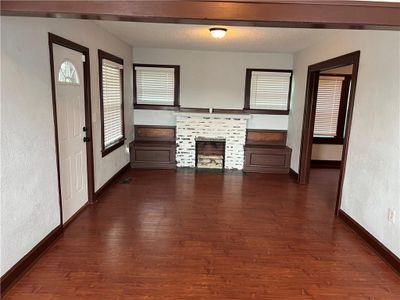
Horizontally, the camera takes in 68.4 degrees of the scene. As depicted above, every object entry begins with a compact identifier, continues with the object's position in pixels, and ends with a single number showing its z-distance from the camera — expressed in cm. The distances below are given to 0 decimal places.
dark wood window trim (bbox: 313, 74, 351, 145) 596
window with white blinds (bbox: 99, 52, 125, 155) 432
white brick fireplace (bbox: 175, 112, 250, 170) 591
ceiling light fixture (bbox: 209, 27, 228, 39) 373
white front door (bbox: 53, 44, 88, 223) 304
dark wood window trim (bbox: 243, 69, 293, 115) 594
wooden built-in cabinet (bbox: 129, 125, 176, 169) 574
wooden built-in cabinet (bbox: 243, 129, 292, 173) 577
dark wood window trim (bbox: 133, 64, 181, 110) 598
